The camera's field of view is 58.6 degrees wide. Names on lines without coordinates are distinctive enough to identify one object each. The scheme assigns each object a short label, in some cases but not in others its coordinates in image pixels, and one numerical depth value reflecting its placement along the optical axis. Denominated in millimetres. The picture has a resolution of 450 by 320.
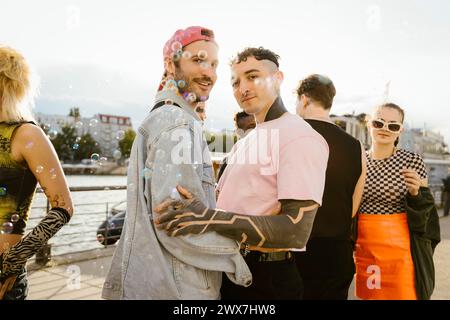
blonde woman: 2008
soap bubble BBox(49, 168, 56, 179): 2037
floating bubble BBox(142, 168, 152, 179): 1483
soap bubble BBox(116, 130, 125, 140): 3375
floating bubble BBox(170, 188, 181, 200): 1409
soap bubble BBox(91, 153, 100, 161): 3374
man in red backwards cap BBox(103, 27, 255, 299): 1427
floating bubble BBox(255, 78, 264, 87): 1798
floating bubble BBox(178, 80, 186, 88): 1654
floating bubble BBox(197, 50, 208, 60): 1652
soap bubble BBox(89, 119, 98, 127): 3863
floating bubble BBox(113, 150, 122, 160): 3732
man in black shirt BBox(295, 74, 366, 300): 2479
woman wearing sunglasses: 2814
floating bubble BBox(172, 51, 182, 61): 1659
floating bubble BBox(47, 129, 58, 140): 3454
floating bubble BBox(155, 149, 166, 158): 1426
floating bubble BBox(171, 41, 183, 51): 1650
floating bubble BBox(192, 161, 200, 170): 1451
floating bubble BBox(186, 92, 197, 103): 1647
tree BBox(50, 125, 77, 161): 44406
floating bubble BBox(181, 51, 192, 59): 1650
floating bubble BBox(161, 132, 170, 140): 1449
